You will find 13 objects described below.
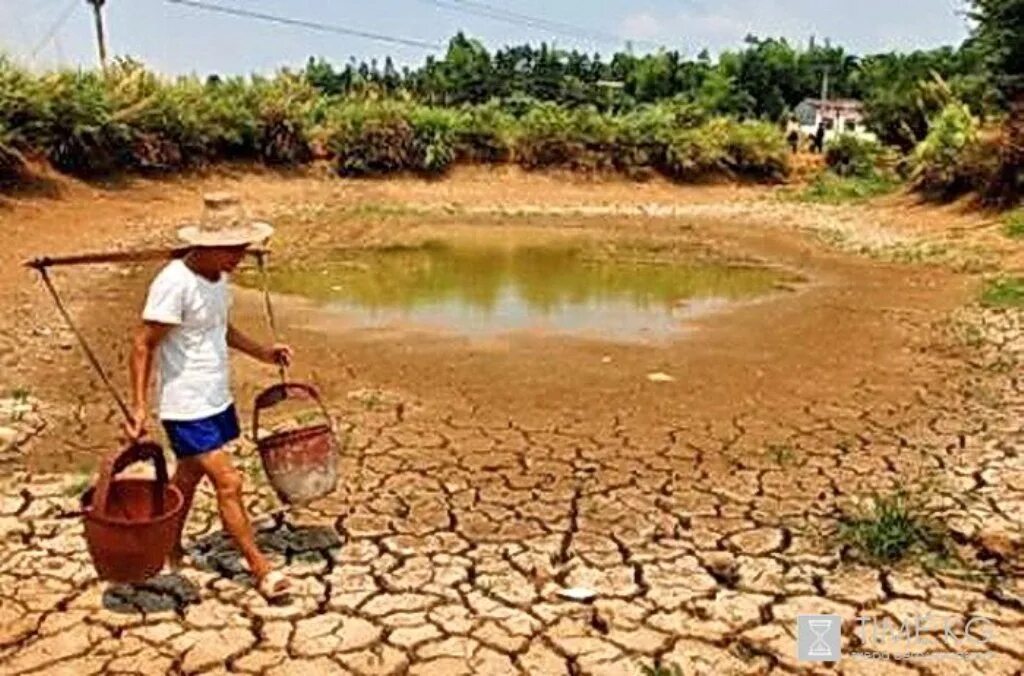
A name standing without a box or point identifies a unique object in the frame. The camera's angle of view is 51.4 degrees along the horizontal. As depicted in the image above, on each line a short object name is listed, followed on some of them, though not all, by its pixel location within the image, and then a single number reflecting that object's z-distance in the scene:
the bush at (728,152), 21.36
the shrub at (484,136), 20.91
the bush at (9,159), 14.31
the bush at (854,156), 20.98
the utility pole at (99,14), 24.33
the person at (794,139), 23.41
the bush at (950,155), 16.22
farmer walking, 3.40
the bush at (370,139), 19.88
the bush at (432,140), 20.28
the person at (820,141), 24.12
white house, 47.69
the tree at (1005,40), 15.66
